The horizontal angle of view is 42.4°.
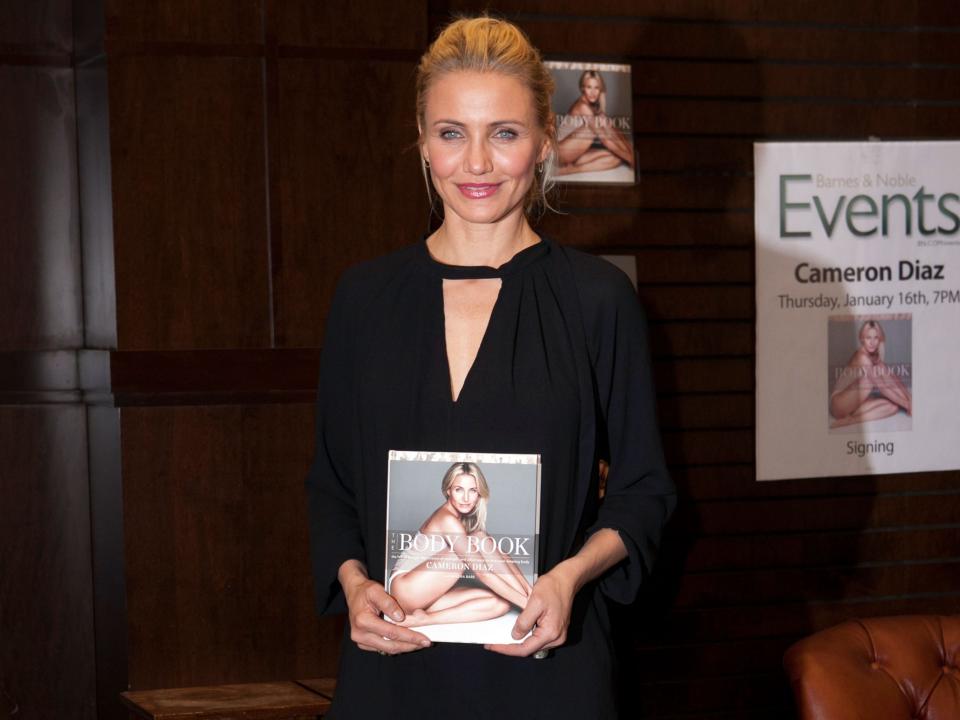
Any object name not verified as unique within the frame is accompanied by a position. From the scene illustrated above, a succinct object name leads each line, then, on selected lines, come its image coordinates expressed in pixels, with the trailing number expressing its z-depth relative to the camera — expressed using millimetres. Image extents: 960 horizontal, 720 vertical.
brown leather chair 2791
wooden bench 3203
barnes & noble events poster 4203
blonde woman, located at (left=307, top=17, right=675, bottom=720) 1681
